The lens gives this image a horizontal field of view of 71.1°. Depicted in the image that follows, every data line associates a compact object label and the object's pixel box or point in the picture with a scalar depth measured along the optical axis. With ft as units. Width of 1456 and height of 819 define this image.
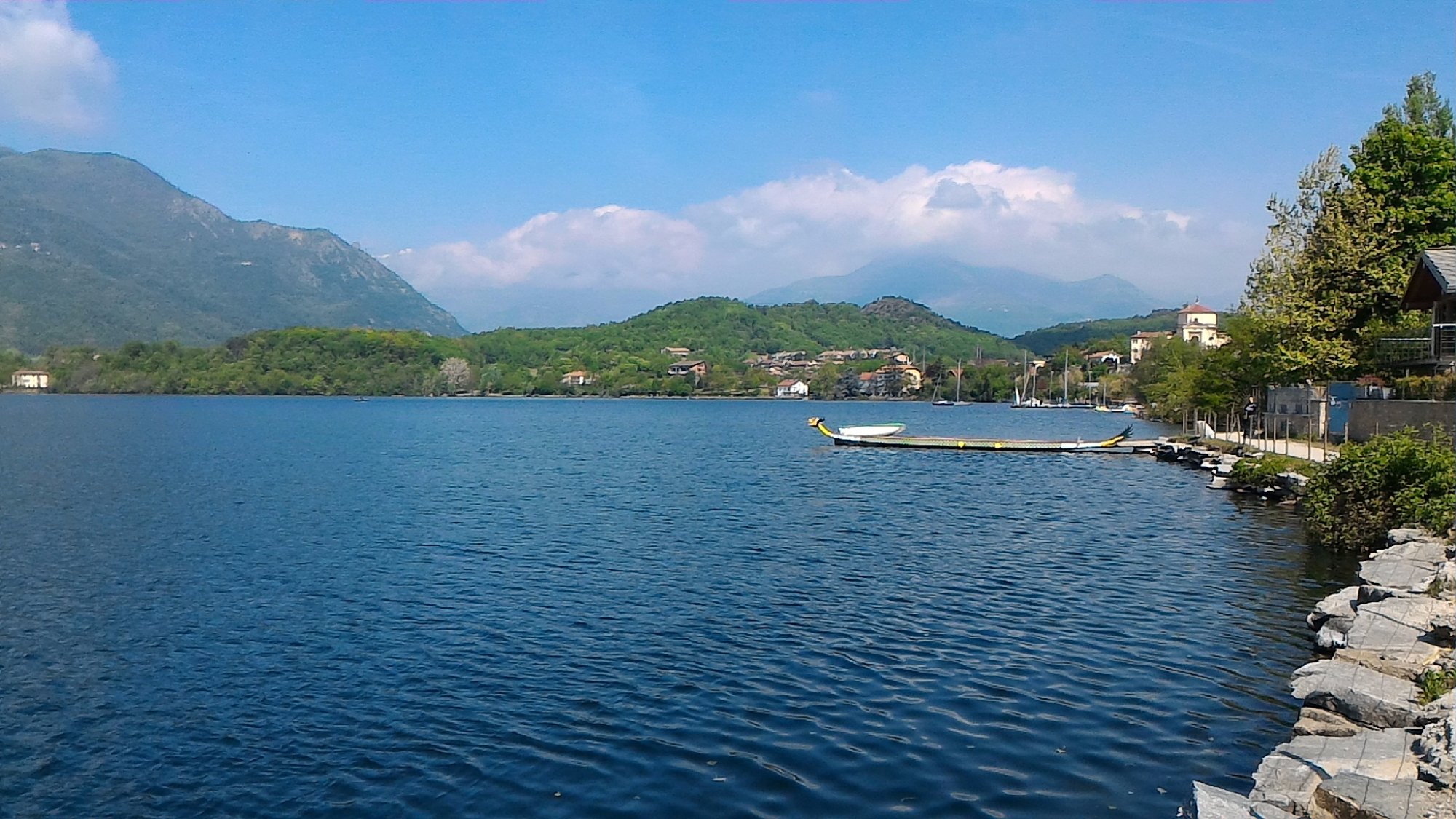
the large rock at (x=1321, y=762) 27.89
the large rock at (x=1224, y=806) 26.05
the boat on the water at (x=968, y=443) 199.52
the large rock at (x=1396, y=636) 40.40
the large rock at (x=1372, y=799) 25.18
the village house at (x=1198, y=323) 551.59
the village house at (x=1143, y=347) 597.77
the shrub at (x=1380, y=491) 70.90
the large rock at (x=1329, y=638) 46.17
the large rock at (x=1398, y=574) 51.85
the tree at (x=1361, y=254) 144.87
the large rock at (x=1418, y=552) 59.32
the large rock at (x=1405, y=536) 65.92
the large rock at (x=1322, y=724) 35.09
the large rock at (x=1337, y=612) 48.52
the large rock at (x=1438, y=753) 26.81
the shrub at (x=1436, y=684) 35.09
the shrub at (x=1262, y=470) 115.55
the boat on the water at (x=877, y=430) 233.02
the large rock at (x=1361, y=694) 34.68
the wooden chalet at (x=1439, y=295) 117.80
